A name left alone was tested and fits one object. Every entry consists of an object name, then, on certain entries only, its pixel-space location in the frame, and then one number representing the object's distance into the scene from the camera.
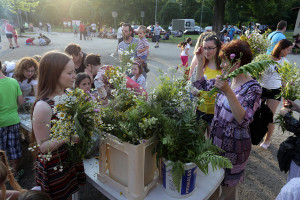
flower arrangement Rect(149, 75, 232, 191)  1.38
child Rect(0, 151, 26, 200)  1.56
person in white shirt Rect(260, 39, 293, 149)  3.61
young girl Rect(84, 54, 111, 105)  3.91
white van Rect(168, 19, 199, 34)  33.53
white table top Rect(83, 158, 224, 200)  1.56
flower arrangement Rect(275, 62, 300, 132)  2.15
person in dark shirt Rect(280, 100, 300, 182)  2.05
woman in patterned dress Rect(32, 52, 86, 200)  1.62
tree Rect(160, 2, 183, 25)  41.12
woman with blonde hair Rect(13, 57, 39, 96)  3.38
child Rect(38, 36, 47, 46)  16.92
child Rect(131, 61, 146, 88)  3.54
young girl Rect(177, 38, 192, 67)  7.64
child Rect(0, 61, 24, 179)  2.76
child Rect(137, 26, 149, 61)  4.89
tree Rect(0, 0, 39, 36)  23.66
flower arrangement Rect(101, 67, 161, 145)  1.38
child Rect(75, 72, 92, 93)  3.16
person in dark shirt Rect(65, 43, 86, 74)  3.94
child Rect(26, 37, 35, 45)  17.56
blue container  1.45
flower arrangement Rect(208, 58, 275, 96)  1.41
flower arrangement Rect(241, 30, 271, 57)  3.08
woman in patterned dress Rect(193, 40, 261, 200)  1.85
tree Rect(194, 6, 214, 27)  45.06
